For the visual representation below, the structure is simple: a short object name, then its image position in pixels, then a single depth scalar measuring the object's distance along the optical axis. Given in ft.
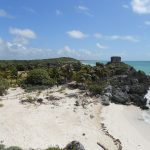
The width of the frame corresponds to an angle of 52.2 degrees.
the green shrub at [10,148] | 35.20
